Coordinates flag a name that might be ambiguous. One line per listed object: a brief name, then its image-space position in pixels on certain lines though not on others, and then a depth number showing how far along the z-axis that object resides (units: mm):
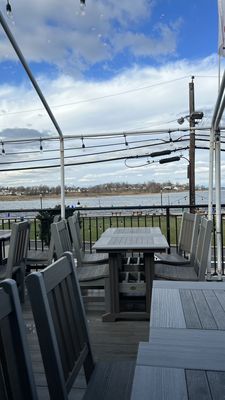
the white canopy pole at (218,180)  4415
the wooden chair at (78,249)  4086
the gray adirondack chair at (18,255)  3412
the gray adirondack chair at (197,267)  3166
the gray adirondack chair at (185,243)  3840
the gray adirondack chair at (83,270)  3342
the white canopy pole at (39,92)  3327
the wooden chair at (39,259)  4259
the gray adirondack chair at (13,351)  1009
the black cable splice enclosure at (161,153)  6441
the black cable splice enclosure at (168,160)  6738
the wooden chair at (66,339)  1183
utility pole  13058
